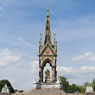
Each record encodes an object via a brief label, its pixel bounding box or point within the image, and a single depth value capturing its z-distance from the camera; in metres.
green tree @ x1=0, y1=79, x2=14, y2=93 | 74.15
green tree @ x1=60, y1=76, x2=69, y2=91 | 93.96
